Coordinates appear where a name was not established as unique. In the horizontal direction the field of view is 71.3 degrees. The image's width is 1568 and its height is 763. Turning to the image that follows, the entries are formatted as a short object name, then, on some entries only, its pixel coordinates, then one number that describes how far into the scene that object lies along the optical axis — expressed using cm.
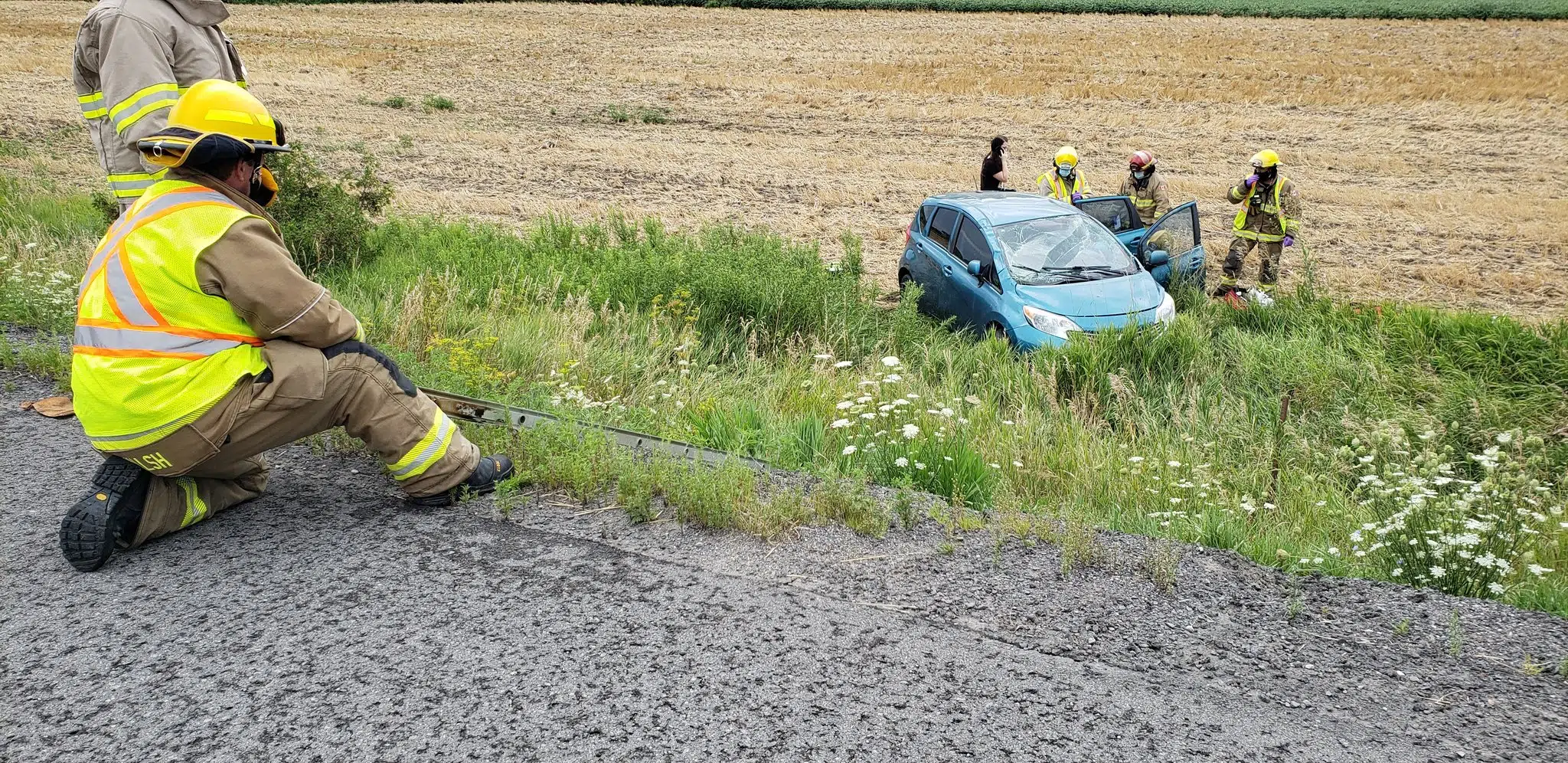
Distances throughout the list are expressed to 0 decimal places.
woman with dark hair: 1447
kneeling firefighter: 371
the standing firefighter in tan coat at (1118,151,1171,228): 1296
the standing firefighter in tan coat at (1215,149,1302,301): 1191
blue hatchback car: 945
